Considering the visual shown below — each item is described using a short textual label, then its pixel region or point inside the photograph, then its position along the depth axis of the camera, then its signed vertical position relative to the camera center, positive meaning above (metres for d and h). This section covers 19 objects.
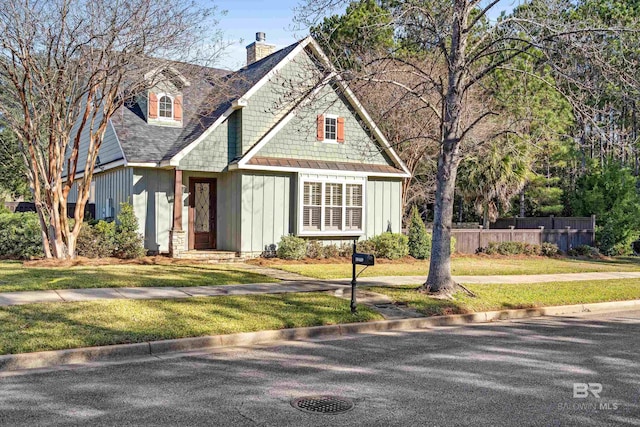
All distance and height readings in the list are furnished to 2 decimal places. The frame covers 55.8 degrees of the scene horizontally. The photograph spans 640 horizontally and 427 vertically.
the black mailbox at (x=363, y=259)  10.68 -0.67
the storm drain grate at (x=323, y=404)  5.82 -1.82
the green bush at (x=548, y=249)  26.58 -1.20
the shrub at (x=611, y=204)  28.06 +0.92
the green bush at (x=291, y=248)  20.30 -0.91
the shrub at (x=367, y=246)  21.44 -0.88
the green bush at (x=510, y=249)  25.53 -1.15
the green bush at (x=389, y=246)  21.72 -0.88
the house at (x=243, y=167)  20.23 +1.86
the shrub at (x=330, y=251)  21.17 -1.05
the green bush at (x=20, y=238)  18.09 -0.54
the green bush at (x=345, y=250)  21.67 -1.04
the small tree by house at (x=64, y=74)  15.84 +4.05
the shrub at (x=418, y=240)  22.88 -0.70
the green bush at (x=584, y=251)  27.22 -1.32
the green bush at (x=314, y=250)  20.92 -1.00
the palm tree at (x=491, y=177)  28.28 +2.14
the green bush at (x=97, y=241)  18.19 -0.62
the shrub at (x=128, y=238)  18.86 -0.54
